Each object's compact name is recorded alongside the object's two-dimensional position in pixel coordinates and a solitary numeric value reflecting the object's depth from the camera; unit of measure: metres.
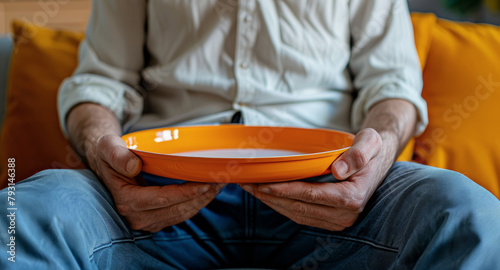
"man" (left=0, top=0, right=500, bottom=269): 0.58
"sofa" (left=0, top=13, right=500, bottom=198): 1.05
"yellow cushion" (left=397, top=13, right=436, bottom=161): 1.14
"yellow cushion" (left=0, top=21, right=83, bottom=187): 1.09
